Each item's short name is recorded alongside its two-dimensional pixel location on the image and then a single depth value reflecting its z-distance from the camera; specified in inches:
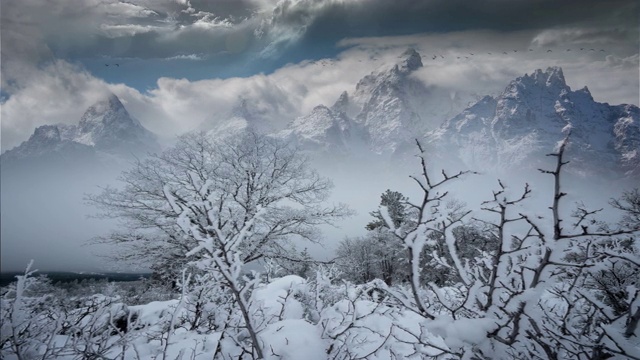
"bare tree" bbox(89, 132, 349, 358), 347.3
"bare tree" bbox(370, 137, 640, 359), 50.1
